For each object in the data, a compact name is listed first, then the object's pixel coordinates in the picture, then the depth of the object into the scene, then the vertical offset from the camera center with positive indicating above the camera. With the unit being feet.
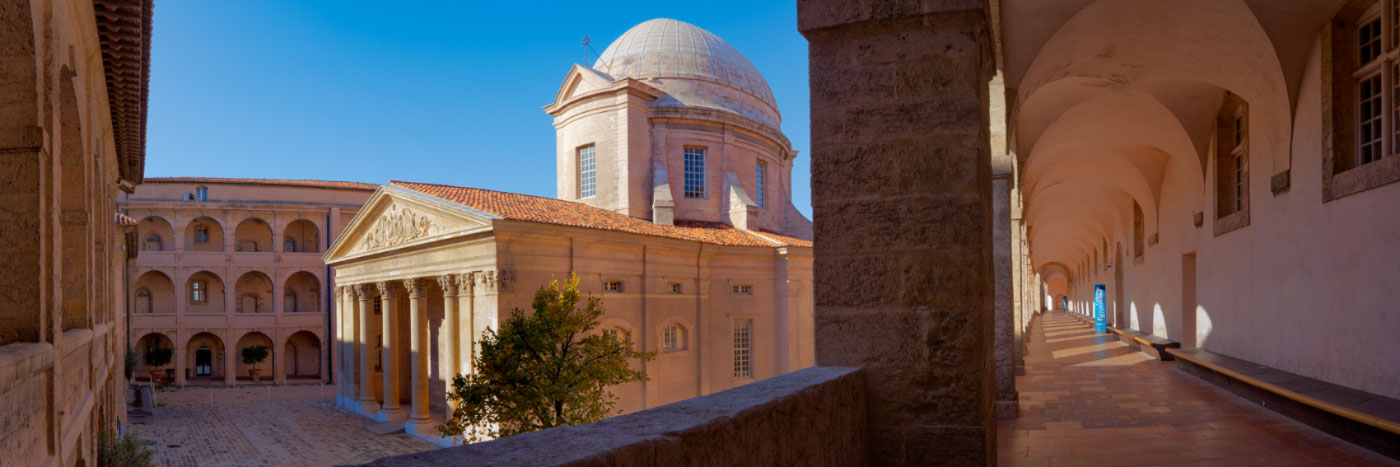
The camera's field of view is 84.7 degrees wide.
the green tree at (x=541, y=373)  51.55 -8.32
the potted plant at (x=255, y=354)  129.70 -16.49
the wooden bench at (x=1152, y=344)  52.80 -7.29
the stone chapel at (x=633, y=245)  69.05 +0.81
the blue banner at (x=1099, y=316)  83.76 -7.75
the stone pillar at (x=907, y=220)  12.12 +0.47
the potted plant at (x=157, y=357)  125.80 -16.26
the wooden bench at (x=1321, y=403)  21.95 -5.56
